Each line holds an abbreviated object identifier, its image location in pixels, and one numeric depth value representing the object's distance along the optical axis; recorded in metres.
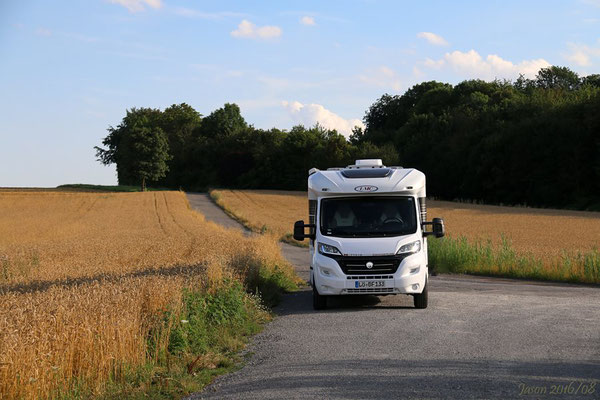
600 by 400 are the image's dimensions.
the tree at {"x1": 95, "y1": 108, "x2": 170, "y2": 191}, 109.42
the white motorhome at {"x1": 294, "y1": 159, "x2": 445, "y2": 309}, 14.87
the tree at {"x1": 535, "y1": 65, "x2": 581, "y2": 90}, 110.28
